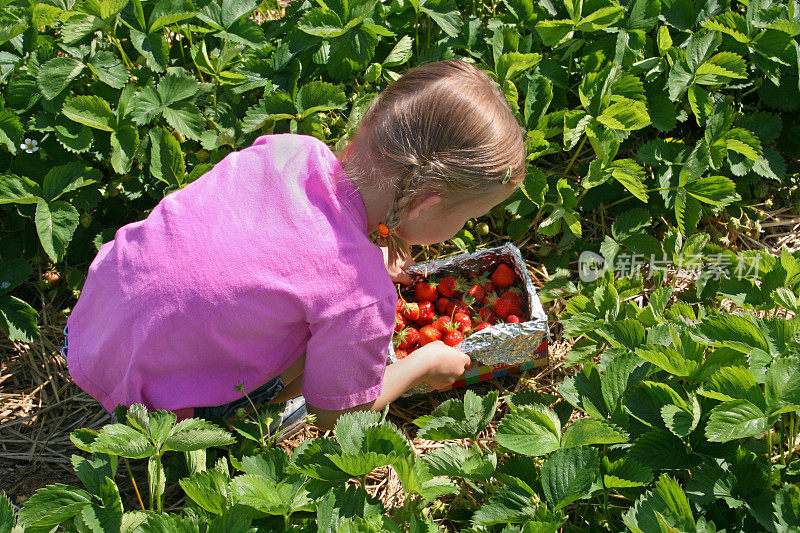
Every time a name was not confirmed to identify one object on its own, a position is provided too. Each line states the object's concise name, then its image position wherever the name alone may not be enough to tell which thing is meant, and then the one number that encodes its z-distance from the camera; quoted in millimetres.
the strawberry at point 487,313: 2326
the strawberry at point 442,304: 2378
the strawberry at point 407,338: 2236
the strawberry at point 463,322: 2277
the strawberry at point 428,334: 2236
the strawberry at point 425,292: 2375
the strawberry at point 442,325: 2260
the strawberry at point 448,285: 2377
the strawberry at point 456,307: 2334
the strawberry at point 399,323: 2297
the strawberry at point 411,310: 2318
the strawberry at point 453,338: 2203
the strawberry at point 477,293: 2361
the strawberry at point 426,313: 2340
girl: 1574
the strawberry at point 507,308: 2287
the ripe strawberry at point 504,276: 2387
